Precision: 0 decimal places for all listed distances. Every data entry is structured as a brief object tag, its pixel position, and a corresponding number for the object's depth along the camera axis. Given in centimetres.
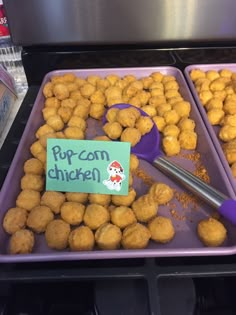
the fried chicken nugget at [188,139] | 86
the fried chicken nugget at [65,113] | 92
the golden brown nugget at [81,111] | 93
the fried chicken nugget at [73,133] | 85
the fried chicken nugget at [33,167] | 77
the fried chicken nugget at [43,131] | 86
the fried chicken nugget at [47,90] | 98
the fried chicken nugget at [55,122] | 89
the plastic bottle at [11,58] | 102
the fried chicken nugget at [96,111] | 95
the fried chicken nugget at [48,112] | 92
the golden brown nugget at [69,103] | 95
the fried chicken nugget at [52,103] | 96
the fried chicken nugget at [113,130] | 84
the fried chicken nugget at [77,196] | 71
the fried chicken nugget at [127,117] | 85
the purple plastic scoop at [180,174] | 65
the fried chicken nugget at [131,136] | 82
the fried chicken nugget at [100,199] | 70
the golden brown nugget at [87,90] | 99
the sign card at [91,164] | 68
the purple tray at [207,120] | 75
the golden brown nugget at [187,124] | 88
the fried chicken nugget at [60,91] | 96
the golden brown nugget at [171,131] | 87
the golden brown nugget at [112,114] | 89
